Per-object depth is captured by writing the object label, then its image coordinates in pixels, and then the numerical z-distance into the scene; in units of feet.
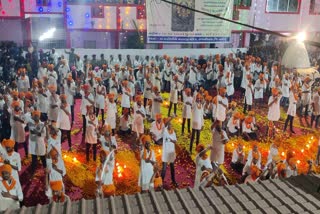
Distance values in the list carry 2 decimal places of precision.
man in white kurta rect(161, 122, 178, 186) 18.95
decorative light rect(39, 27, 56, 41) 45.44
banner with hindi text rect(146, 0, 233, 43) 40.08
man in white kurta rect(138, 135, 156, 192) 16.53
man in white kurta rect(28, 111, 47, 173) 19.93
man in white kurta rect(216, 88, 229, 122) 25.78
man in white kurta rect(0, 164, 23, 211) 14.41
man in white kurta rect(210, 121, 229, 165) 19.67
